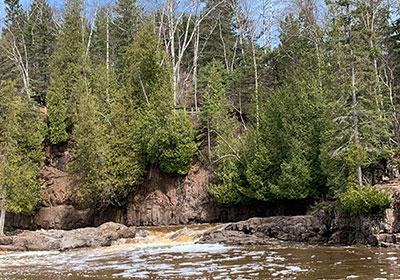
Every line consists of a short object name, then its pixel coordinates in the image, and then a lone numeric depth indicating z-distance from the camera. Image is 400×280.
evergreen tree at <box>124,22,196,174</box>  30.73
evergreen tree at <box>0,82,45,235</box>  29.17
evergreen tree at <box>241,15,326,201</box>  24.91
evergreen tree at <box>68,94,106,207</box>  29.67
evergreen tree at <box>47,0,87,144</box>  36.06
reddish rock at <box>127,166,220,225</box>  30.27
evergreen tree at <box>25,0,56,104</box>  44.29
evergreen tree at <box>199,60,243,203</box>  28.69
